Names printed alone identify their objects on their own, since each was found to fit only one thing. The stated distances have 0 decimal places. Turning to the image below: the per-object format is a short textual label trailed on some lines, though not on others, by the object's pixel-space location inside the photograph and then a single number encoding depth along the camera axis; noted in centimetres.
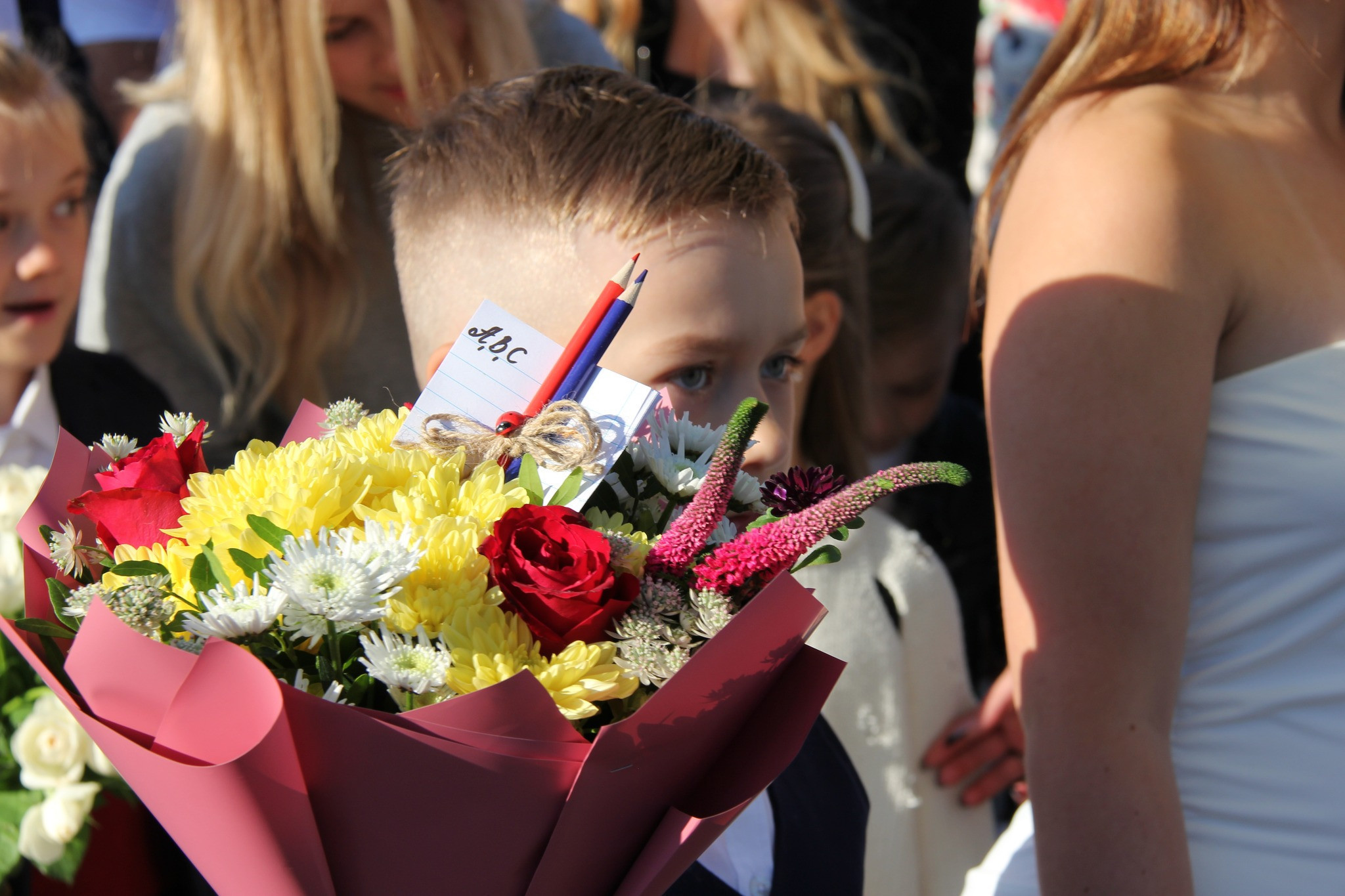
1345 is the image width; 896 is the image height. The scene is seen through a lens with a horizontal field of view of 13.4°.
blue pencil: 226
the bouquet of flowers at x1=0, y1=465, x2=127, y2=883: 245
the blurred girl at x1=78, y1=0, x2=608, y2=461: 357
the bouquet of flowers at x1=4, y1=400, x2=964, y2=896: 216
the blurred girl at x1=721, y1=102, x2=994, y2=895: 303
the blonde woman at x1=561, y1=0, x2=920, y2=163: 491
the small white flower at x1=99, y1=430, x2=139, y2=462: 227
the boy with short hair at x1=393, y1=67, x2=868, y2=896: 247
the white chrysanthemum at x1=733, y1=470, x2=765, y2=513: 225
